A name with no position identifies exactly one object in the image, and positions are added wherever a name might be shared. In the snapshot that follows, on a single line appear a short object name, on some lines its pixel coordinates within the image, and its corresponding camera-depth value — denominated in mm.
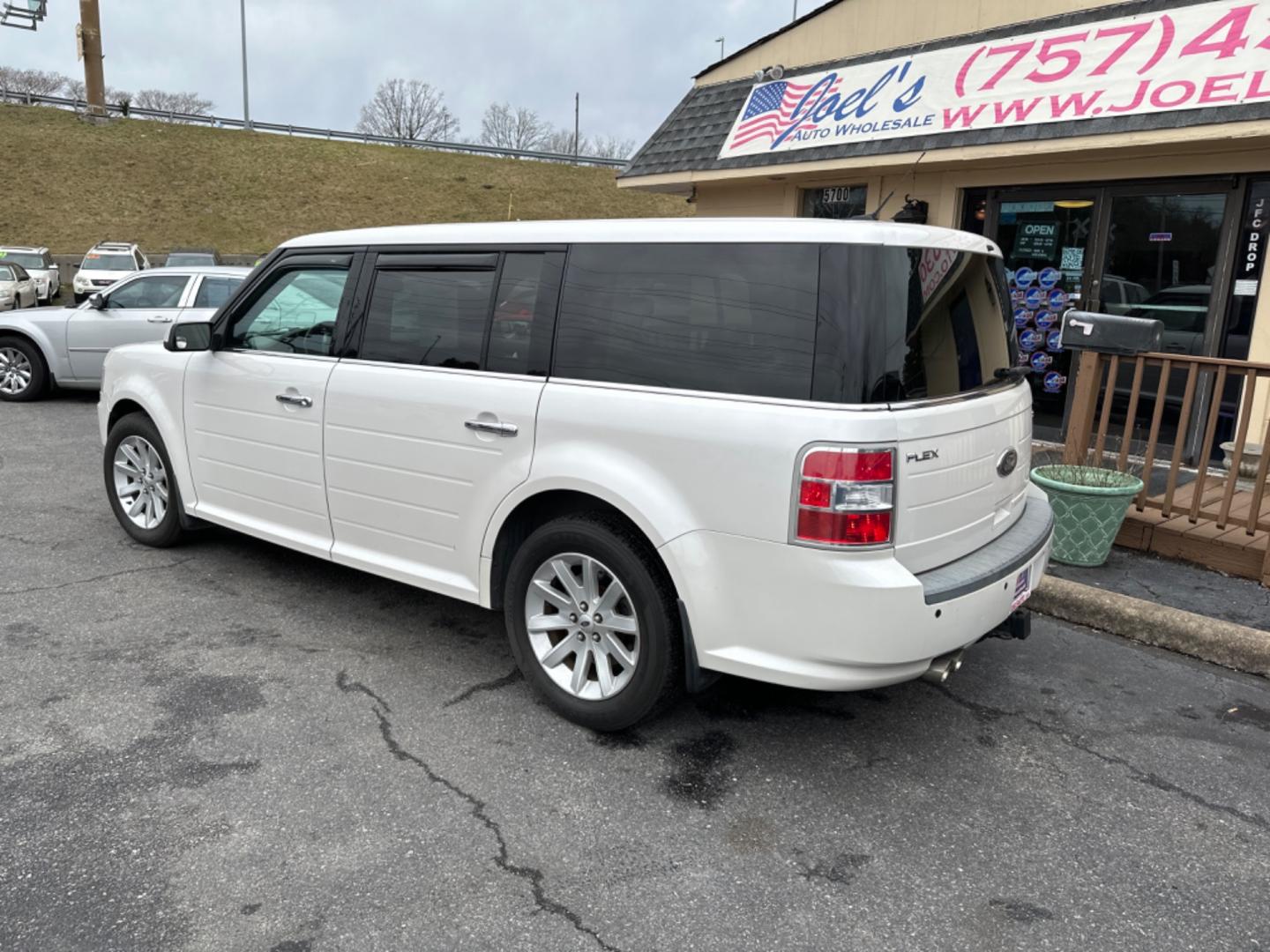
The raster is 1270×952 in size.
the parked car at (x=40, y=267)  23344
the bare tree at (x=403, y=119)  73188
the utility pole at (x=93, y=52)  41375
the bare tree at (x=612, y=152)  67856
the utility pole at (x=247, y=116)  49719
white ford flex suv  2791
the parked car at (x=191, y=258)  24031
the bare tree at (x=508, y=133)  74875
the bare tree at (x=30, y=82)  61719
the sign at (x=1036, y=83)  6387
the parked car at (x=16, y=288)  19344
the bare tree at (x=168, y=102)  68000
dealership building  6660
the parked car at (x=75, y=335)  10844
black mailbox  5312
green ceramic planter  5043
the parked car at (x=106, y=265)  22453
